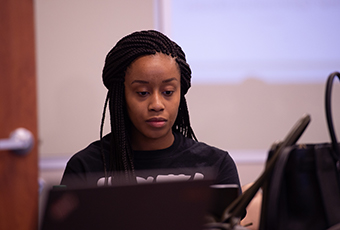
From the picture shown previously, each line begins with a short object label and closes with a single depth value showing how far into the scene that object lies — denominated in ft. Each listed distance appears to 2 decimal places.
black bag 7.60
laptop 5.95
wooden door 7.25
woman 8.86
